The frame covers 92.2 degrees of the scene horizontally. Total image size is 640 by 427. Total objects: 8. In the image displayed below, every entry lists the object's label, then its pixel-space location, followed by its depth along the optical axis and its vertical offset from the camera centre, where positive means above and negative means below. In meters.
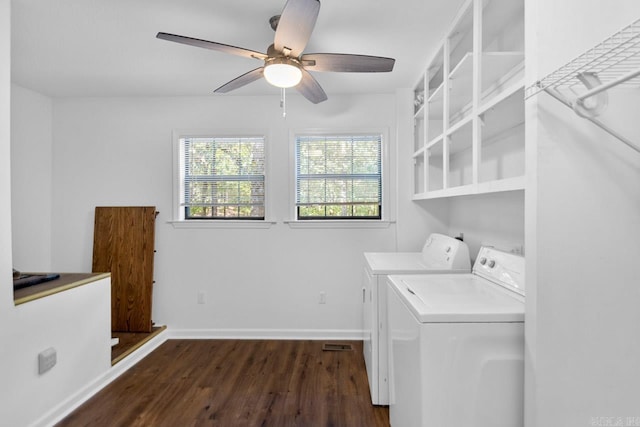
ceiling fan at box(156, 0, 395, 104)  1.38 +0.87
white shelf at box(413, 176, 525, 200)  1.23 +0.14
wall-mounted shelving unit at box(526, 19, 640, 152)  0.86 +0.40
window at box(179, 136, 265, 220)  3.16 +0.43
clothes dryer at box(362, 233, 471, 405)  2.01 -0.54
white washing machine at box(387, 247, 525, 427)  1.15 -0.57
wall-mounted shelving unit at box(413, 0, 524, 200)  1.51 +0.69
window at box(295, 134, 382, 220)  3.13 +0.45
